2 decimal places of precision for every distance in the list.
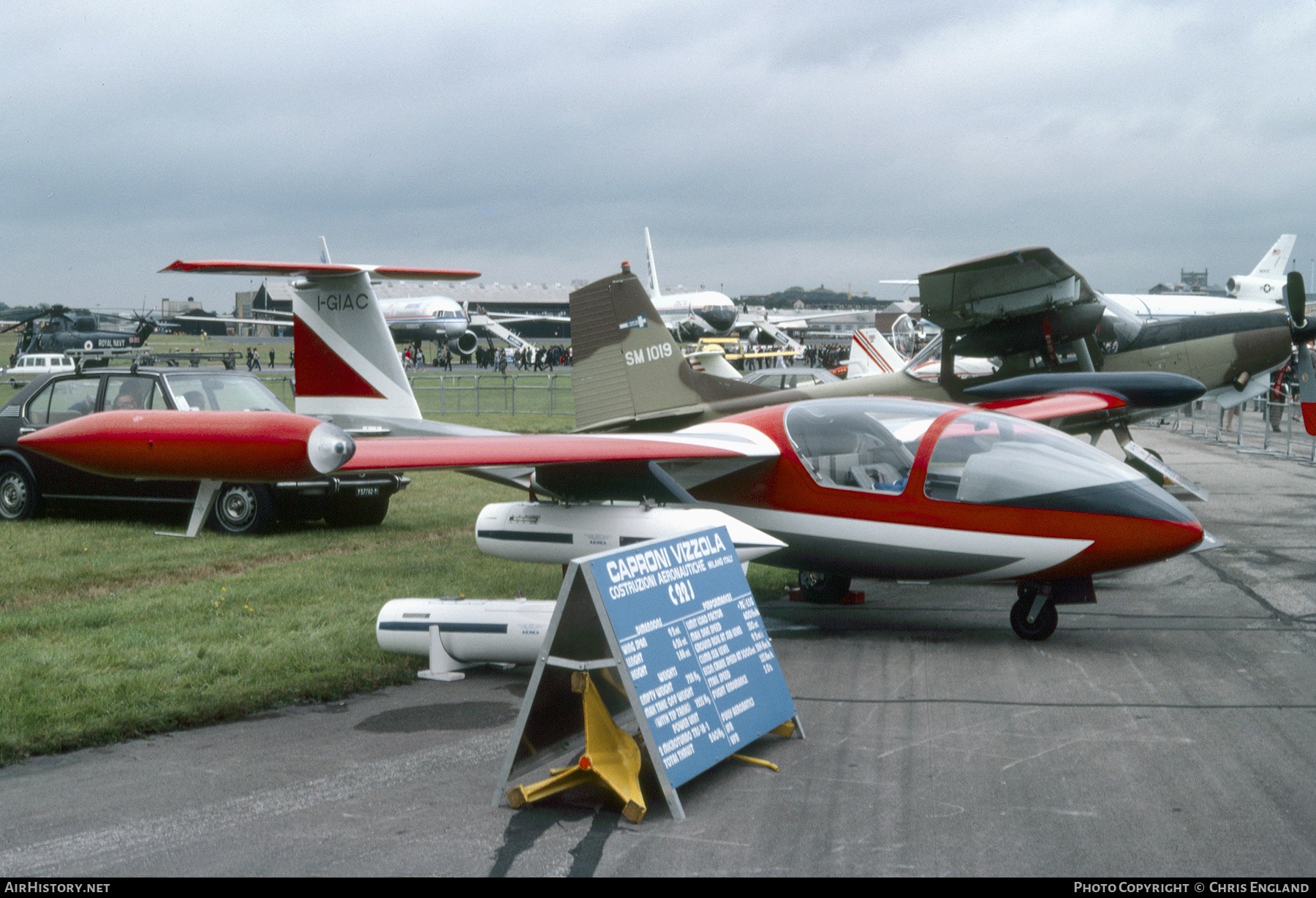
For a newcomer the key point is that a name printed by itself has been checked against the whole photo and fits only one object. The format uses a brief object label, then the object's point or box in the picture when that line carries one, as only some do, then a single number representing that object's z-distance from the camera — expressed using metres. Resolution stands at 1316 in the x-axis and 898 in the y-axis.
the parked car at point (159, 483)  12.20
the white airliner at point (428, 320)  72.94
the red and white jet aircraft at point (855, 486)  6.93
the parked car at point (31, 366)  43.44
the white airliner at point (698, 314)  68.69
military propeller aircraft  11.48
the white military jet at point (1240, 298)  26.78
